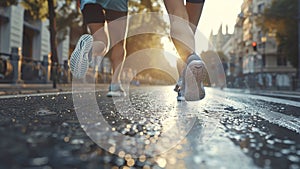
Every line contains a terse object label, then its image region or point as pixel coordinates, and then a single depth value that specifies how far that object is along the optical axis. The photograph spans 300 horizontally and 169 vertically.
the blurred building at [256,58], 26.53
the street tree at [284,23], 20.06
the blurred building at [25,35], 19.77
